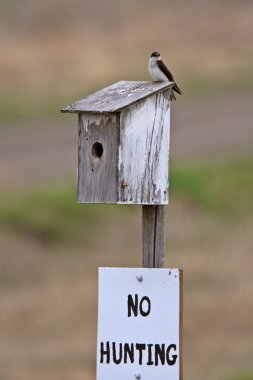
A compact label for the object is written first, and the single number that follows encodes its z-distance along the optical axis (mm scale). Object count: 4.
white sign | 12277
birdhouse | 12942
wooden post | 12613
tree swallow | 13435
